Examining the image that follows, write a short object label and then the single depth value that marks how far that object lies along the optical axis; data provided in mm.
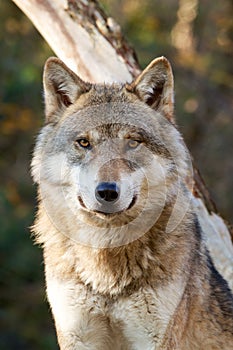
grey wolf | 10586
